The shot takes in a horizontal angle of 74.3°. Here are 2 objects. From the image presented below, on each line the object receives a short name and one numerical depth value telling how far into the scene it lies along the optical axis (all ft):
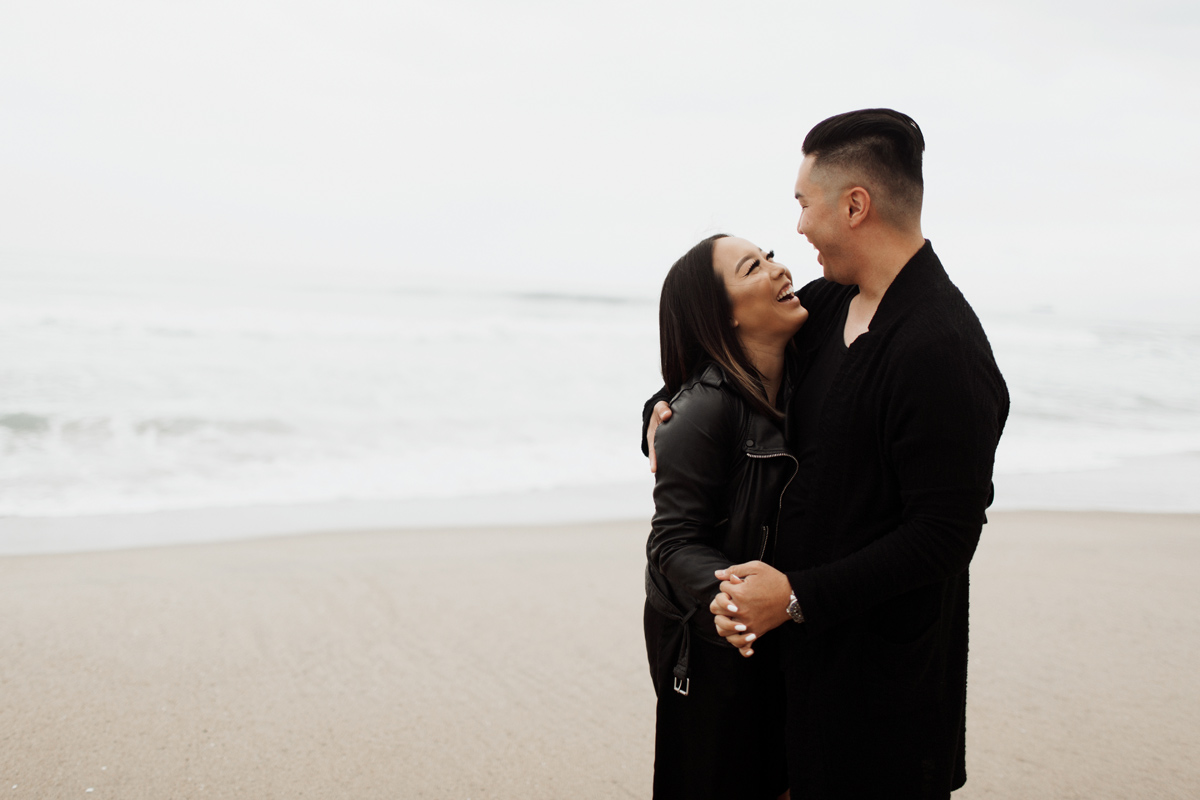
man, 5.05
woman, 6.07
